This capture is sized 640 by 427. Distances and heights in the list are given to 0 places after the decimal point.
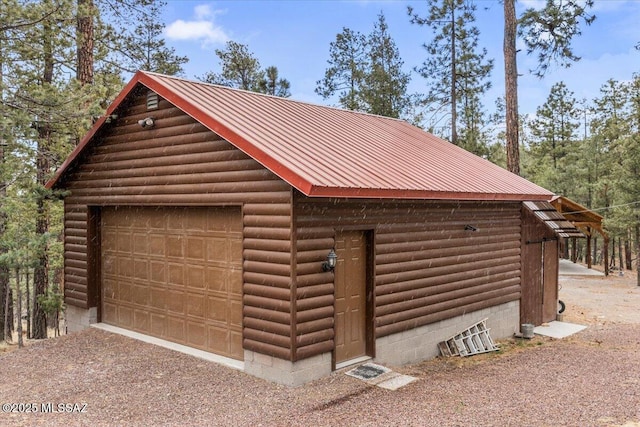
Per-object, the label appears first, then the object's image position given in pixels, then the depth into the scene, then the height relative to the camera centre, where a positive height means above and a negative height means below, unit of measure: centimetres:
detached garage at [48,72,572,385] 680 -45
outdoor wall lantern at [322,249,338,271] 689 -75
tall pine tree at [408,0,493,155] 2291 +661
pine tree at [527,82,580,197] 3167 +477
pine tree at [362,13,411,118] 2397 +587
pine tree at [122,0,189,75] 1927 +587
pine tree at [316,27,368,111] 2561 +677
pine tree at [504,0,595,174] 1558 +527
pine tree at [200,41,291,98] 2434 +622
